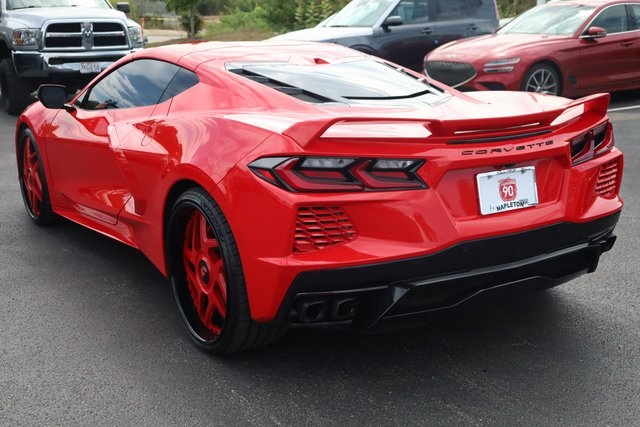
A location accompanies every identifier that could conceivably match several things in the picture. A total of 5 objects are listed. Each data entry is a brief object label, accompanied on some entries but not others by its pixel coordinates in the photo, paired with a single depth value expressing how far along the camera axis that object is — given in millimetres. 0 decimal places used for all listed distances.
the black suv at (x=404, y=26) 12992
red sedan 10914
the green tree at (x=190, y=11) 28297
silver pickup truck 11633
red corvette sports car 3184
